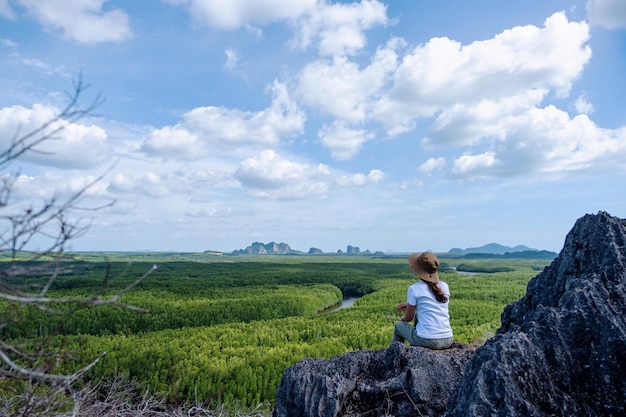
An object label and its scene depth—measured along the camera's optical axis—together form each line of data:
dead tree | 2.43
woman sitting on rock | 5.16
